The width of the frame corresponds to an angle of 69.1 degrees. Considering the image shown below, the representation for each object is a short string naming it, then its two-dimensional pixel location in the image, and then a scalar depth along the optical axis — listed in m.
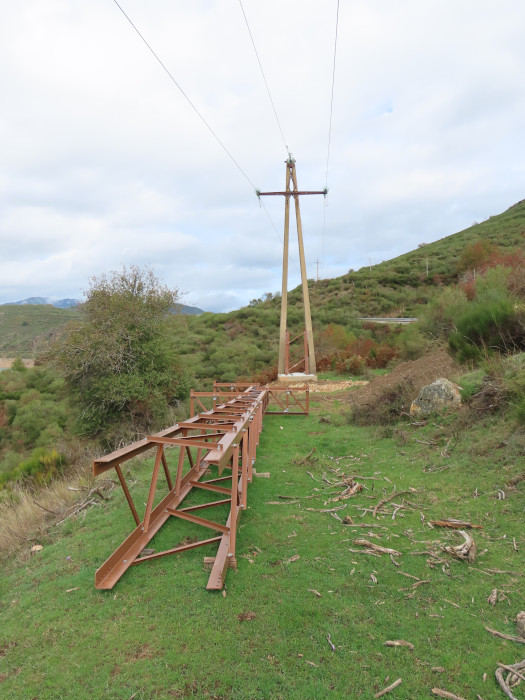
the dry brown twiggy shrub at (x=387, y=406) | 9.73
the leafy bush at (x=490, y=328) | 9.00
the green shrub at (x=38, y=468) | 12.79
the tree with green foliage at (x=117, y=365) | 13.91
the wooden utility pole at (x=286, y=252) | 14.73
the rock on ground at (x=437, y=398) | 8.33
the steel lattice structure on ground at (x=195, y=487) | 3.95
